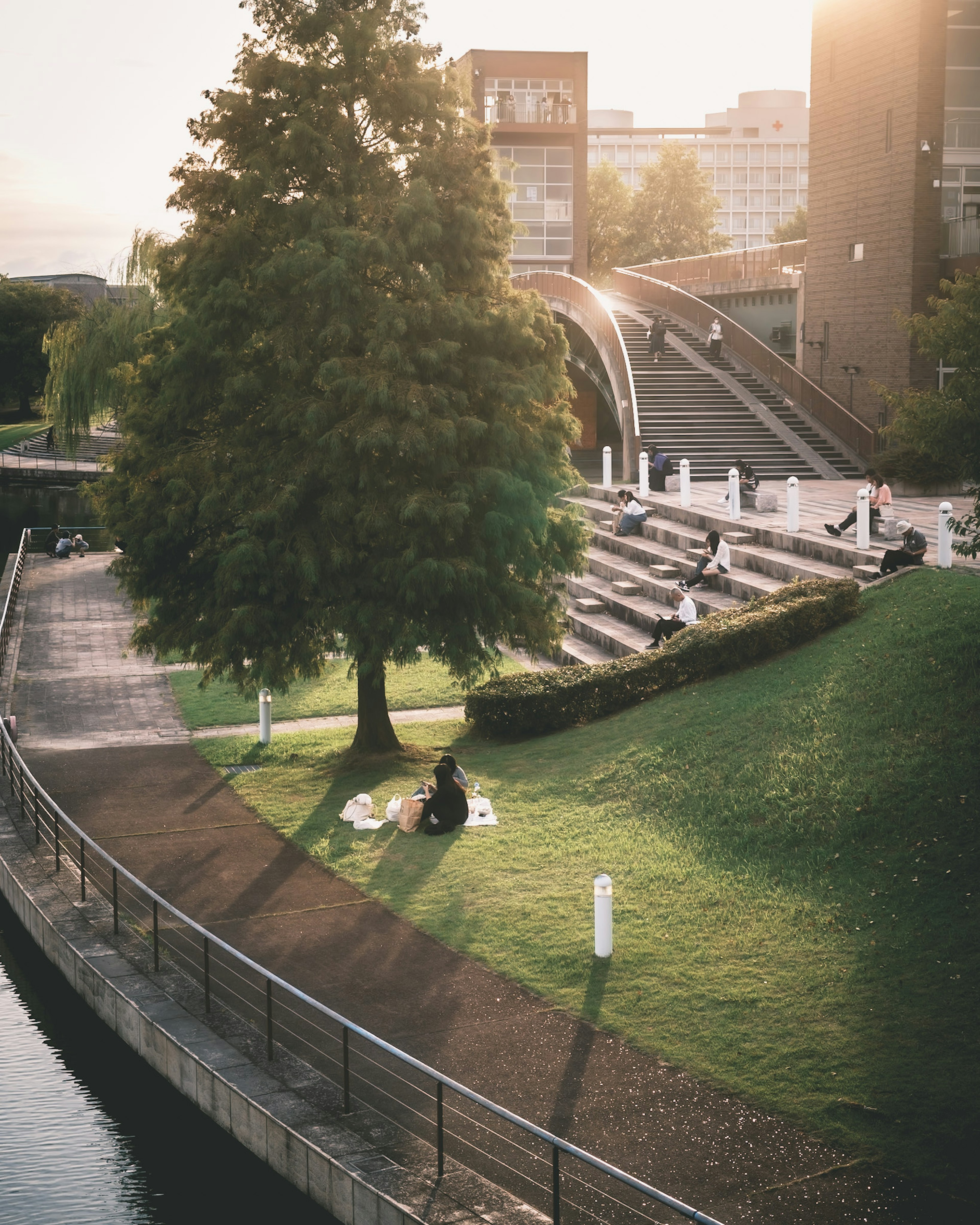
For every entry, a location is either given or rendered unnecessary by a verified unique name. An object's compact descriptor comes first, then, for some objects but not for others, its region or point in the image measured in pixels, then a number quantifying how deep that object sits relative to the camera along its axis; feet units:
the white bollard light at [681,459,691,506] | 87.30
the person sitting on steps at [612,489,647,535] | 87.15
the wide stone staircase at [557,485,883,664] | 68.74
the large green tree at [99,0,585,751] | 49.16
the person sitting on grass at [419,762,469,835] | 45.80
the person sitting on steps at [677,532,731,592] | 70.74
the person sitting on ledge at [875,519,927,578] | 58.49
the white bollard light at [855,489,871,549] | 65.51
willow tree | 123.85
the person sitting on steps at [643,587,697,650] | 63.05
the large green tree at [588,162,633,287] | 277.64
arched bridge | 109.91
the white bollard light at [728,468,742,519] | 79.61
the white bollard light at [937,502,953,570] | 56.03
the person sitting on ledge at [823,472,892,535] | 70.54
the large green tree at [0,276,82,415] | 291.99
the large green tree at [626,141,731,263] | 273.33
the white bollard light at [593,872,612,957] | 33.30
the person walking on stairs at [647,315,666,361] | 130.52
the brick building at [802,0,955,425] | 103.30
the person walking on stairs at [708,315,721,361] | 133.49
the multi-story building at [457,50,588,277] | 206.18
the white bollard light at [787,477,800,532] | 73.97
